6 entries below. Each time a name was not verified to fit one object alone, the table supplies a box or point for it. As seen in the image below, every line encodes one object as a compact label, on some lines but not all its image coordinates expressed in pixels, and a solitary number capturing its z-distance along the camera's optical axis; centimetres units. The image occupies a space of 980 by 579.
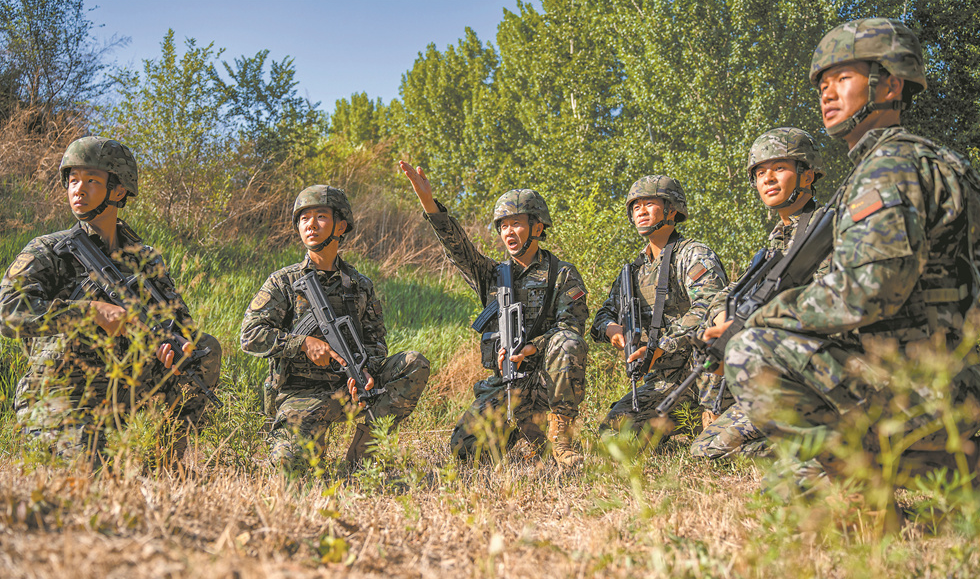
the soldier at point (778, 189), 410
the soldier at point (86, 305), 345
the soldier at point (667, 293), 457
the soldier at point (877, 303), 241
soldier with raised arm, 451
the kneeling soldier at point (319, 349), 422
